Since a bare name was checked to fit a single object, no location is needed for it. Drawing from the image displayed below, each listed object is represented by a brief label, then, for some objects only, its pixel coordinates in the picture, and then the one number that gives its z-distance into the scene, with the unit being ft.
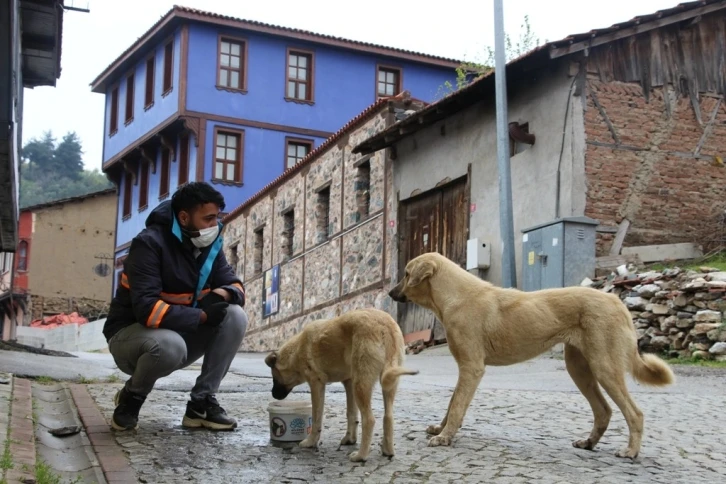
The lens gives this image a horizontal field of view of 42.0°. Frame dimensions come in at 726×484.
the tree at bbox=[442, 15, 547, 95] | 104.27
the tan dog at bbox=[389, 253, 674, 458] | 18.11
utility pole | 50.88
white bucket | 18.65
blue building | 101.14
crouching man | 18.17
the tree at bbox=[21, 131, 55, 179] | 324.60
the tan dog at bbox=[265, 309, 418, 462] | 17.03
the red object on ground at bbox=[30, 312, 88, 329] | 133.59
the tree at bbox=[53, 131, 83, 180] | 325.42
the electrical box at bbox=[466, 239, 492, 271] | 56.08
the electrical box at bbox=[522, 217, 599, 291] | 48.19
